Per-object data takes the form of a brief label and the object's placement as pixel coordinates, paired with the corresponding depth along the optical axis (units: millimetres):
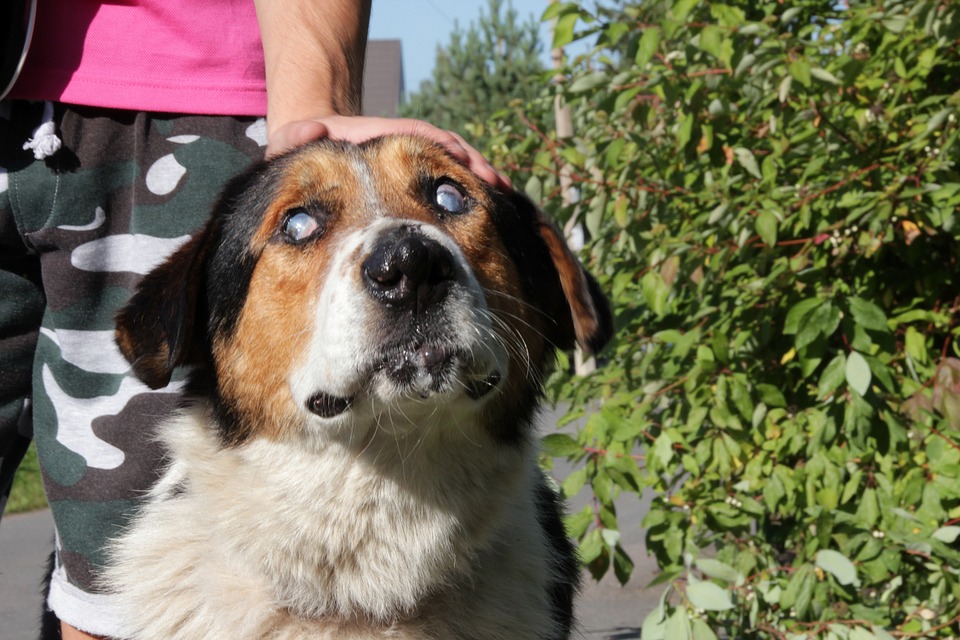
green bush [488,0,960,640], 3207
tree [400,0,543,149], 25188
